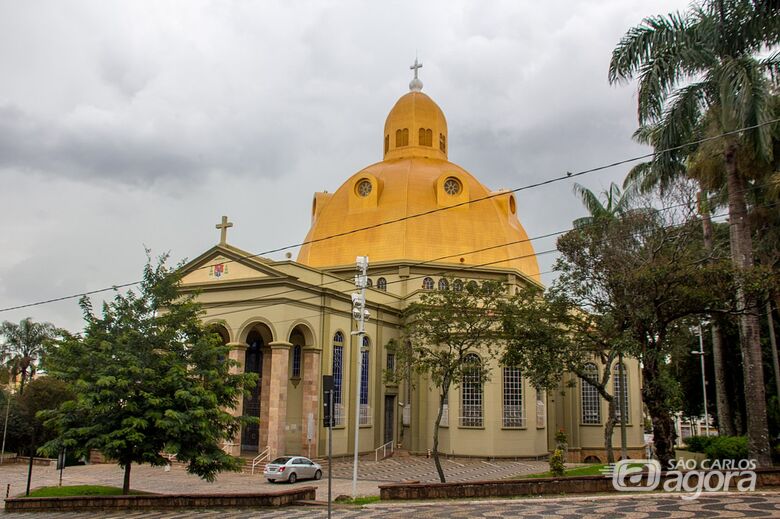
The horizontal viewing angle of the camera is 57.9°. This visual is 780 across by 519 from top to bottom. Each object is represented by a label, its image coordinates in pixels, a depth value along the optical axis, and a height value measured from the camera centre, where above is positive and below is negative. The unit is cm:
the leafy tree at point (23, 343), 5119 +434
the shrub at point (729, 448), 2322 -138
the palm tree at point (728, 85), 1984 +938
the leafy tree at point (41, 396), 4162 +44
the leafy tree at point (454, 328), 2369 +262
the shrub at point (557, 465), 2404 -198
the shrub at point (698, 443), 2742 -145
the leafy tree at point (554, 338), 2195 +210
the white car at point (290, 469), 2520 -229
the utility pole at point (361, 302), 2198 +330
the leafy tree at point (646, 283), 1956 +346
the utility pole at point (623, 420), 2552 -50
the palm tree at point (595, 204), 3553 +1022
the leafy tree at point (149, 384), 1964 +57
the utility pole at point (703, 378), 3647 +150
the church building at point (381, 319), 3175 +392
